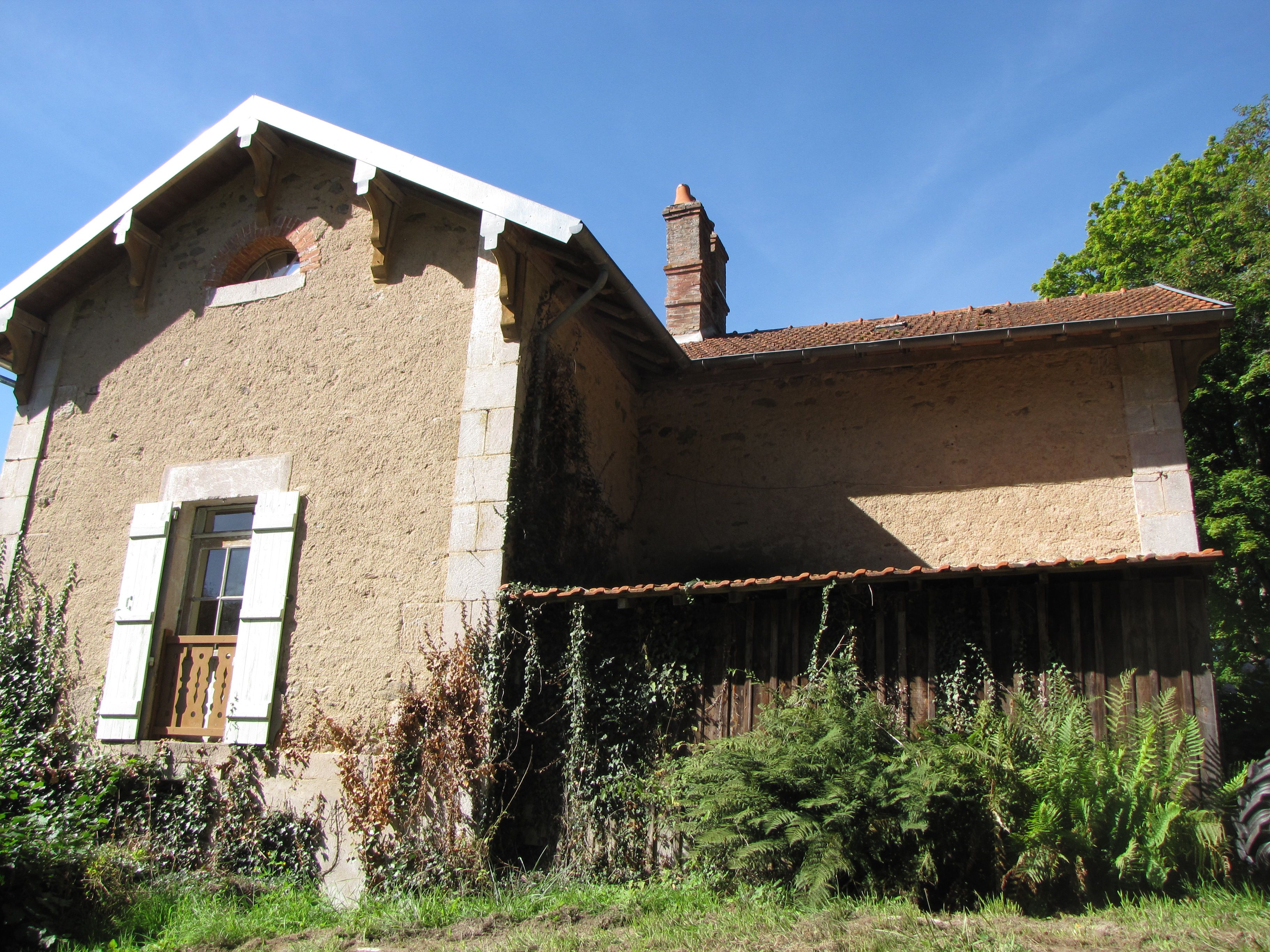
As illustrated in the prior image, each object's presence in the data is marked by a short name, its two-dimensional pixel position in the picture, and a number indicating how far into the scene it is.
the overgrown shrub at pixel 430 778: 5.38
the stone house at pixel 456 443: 6.00
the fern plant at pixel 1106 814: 4.25
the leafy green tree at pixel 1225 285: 12.09
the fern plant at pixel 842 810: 4.34
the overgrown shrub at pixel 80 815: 4.96
